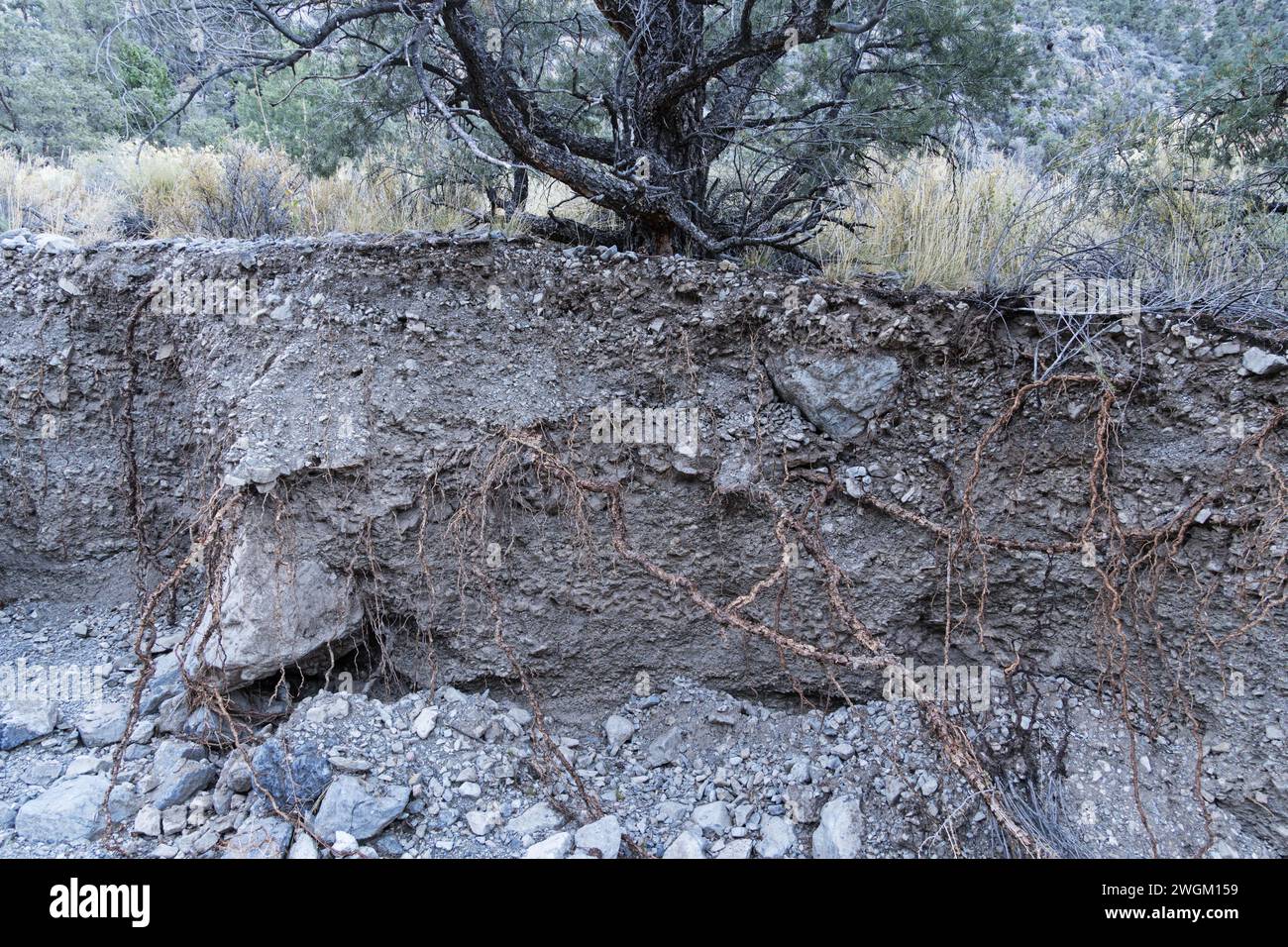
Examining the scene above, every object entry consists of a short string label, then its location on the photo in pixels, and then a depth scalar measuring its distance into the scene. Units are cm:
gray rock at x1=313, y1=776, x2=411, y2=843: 273
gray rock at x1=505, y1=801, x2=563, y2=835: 291
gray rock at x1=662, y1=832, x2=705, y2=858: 288
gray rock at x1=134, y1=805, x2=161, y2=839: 278
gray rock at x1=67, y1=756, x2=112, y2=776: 307
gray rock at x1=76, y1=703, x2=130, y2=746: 323
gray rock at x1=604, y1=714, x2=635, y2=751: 340
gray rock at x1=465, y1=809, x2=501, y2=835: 287
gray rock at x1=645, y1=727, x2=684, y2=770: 333
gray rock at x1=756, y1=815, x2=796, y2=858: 294
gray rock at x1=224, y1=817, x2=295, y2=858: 268
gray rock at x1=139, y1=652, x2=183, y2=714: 336
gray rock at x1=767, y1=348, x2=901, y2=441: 321
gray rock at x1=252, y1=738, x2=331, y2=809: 281
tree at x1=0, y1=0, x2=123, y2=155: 830
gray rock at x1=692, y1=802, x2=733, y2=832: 304
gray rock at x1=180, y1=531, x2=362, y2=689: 317
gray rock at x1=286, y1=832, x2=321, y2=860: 264
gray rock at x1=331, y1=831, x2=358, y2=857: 265
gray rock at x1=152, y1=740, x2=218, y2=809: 291
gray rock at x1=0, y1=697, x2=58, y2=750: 321
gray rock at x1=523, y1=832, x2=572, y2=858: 274
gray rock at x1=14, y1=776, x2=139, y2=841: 278
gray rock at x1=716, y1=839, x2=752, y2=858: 293
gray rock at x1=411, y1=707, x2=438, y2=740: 312
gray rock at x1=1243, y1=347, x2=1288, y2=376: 285
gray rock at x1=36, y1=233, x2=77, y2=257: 385
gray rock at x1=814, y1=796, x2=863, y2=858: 289
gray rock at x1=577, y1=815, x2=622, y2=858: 280
